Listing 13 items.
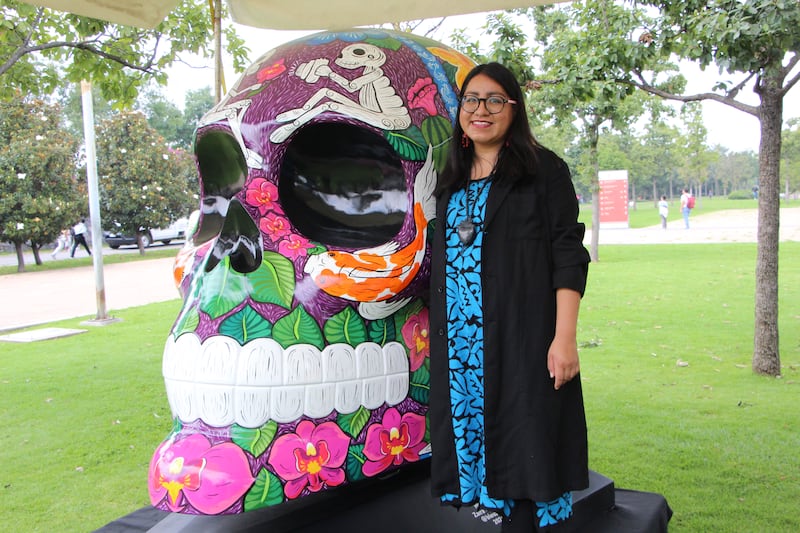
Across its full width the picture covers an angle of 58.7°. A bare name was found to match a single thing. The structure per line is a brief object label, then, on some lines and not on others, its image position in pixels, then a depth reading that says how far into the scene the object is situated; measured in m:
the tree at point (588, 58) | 4.78
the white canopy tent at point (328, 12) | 2.79
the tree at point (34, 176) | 16.47
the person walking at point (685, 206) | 23.06
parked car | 24.55
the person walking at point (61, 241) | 20.23
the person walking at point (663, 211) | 23.22
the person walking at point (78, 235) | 20.56
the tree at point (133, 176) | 19.81
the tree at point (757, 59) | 3.82
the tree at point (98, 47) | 4.66
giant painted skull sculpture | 1.96
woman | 1.89
